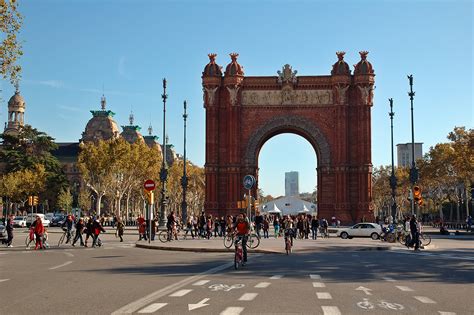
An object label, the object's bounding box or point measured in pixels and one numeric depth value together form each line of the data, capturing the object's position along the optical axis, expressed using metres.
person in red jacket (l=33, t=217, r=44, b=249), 29.66
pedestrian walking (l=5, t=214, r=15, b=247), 30.98
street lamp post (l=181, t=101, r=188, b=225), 59.00
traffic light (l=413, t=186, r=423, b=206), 34.12
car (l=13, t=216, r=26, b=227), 69.82
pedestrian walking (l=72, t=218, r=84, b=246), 32.35
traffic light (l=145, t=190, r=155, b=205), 33.39
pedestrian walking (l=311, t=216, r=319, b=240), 41.44
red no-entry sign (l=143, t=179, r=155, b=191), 32.00
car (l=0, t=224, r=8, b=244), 33.22
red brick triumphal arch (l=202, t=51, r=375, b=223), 62.29
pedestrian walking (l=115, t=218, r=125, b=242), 37.53
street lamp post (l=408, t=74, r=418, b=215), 45.25
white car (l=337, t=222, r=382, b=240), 45.40
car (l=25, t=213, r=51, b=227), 66.11
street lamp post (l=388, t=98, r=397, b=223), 55.84
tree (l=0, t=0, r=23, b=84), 22.22
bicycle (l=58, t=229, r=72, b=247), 33.74
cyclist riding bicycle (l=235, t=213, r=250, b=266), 19.53
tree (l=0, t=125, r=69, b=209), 92.78
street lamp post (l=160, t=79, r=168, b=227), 48.35
